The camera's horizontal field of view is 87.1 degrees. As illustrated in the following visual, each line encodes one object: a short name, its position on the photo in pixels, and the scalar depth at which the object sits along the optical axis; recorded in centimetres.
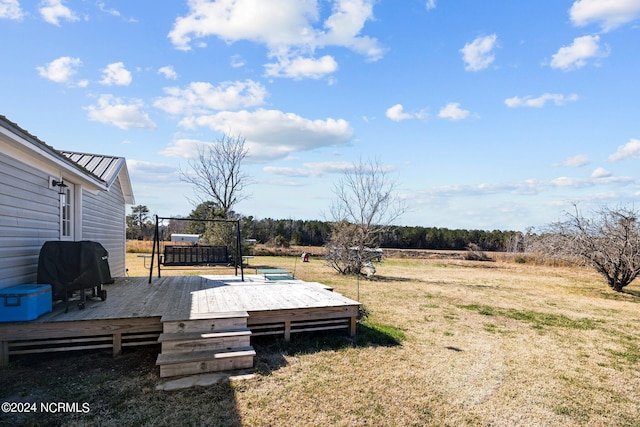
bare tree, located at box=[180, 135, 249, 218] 2098
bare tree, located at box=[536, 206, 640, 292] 984
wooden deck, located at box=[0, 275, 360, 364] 367
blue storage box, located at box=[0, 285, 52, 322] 351
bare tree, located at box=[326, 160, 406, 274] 1366
